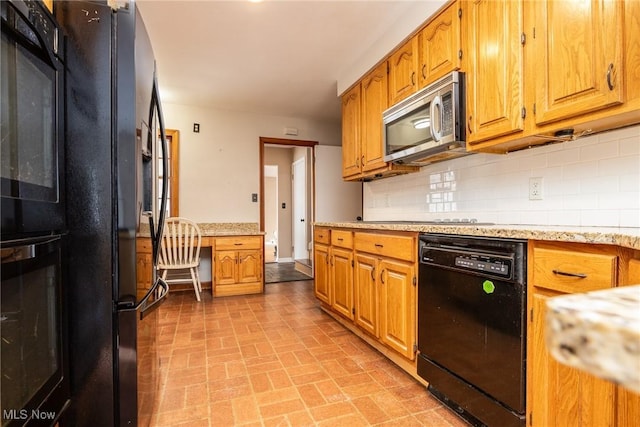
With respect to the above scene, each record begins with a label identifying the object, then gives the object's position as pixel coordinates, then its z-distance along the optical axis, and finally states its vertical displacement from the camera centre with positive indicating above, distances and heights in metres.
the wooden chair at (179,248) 3.67 -0.41
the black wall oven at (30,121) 0.77 +0.25
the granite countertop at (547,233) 0.95 -0.09
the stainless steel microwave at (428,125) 1.92 +0.57
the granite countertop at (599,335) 0.22 -0.09
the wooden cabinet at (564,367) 0.99 -0.53
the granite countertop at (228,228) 3.92 -0.23
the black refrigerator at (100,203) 1.12 +0.03
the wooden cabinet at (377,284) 1.89 -0.51
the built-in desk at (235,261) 3.89 -0.60
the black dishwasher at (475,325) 1.26 -0.51
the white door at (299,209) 5.94 +0.05
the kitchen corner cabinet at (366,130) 2.77 +0.77
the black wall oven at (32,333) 0.78 -0.33
